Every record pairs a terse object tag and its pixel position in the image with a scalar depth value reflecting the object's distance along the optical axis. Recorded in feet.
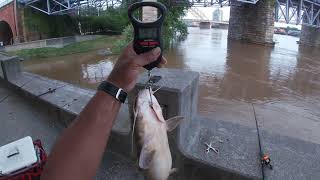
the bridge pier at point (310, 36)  77.94
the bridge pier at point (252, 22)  73.73
